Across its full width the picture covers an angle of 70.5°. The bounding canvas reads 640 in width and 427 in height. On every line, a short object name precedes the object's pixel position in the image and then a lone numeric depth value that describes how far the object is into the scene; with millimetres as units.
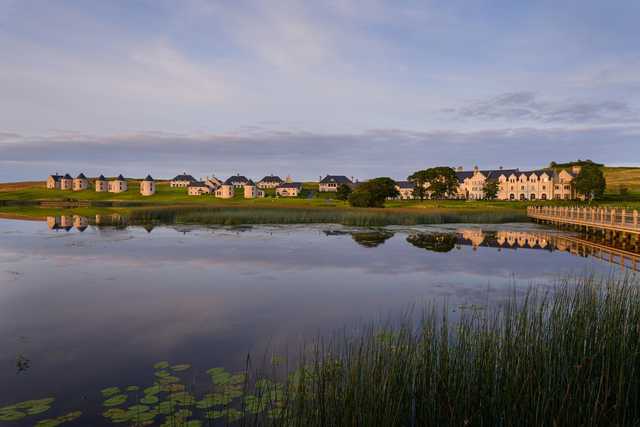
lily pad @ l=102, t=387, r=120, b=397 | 8680
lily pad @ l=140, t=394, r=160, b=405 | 8234
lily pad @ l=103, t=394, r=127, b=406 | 8297
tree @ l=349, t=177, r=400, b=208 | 81562
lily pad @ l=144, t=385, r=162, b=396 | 8630
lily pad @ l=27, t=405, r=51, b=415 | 7973
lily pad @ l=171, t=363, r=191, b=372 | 9852
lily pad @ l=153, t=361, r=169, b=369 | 9977
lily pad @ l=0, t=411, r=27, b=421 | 7727
